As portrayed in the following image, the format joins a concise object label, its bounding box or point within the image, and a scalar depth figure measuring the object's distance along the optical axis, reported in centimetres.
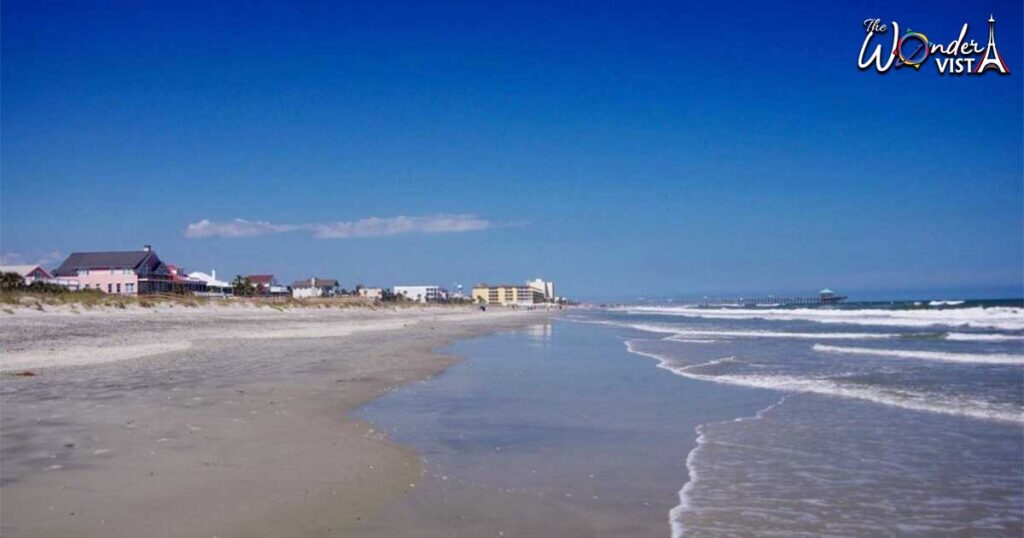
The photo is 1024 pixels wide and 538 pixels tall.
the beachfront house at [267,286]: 10567
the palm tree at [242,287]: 9144
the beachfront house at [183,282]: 7906
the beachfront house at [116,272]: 7144
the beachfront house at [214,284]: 9533
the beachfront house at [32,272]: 6712
